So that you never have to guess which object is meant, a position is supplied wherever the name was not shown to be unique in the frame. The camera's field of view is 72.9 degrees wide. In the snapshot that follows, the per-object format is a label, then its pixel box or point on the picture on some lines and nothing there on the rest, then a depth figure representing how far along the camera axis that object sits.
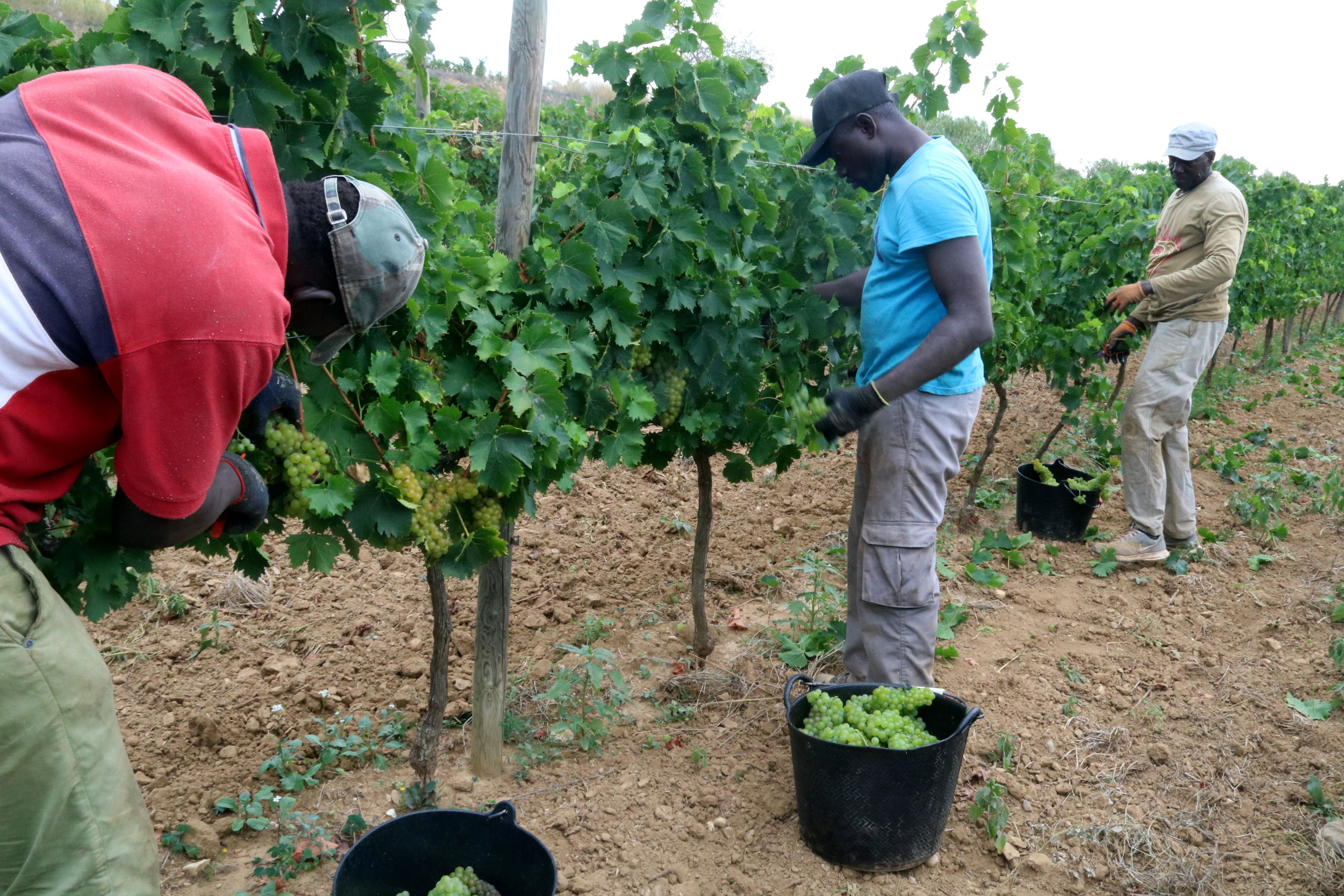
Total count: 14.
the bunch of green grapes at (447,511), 2.41
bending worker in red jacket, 1.33
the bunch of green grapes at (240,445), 2.04
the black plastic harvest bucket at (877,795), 2.56
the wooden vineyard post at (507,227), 2.66
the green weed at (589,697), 3.06
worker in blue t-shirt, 2.58
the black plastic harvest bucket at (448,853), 2.23
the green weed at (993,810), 2.80
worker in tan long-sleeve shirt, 4.76
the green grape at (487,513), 2.58
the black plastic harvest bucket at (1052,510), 5.54
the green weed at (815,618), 3.82
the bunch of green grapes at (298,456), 2.11
